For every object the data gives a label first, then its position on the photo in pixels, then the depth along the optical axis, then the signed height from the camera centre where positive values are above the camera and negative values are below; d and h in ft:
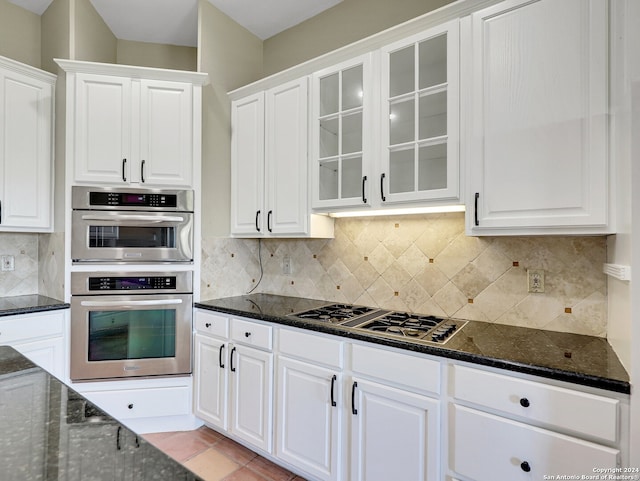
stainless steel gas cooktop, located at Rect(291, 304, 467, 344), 5.49 -1.47
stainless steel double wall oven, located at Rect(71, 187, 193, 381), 7.68 -1.00
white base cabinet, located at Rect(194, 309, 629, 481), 4.03 -2.46
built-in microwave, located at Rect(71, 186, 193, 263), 7.67 +0.32
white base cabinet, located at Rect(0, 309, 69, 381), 7.10 -2.03
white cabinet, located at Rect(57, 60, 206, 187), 7.64 +2.60
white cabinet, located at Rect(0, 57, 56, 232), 7.68 +2.06
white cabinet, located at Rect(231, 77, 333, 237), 7.59 +1.70
